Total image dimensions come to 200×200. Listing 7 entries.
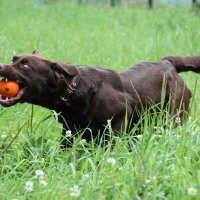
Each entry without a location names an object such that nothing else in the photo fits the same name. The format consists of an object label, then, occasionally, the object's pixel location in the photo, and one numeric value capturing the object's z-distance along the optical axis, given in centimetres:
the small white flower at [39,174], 844
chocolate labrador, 1056
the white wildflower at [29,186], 808
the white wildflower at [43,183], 823
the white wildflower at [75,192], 782
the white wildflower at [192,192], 774
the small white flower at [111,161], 863
